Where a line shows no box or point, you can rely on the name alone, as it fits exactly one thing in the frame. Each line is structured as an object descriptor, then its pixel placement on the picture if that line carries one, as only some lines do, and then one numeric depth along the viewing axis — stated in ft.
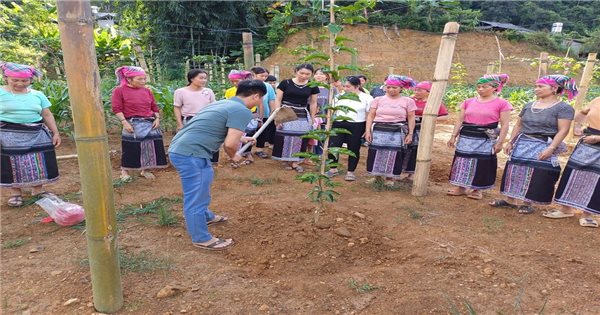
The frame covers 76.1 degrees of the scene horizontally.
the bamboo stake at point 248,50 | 20.12
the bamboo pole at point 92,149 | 5.30
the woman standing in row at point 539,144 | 10.85
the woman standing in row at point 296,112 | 14.90
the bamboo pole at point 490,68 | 34.50
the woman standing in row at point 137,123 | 13.02
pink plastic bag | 9.98
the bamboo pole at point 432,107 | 11.94
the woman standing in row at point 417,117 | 13.97
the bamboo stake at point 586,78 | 21.08
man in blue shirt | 8.57
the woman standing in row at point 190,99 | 14.21
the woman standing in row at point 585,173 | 10.43
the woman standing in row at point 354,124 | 14.70
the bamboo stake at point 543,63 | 27.67
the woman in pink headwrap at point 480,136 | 11.92
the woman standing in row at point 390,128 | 13.57
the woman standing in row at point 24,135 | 10.74
